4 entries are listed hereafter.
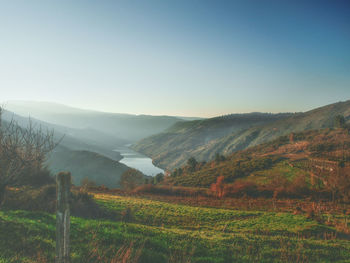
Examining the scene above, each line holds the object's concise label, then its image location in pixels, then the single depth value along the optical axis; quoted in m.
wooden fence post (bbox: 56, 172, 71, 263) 4.60
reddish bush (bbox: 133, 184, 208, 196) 39.28
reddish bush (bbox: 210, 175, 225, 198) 38.15
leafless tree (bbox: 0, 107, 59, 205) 10.14
